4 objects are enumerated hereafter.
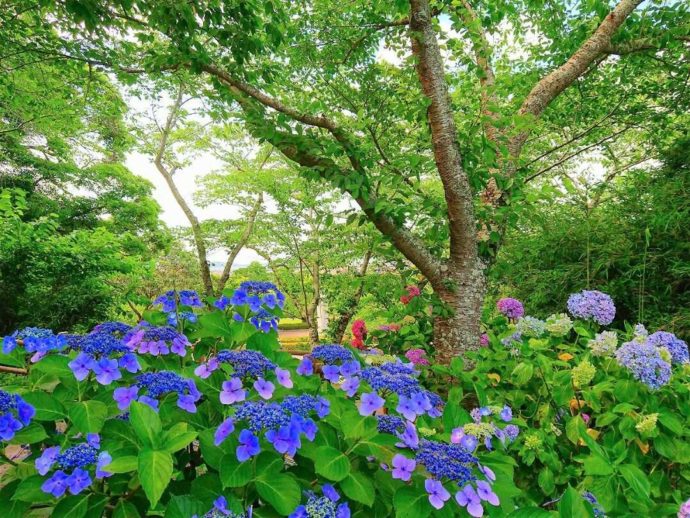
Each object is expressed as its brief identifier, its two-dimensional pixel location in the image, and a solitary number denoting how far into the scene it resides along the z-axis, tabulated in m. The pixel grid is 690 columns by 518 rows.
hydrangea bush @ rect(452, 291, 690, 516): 1.05
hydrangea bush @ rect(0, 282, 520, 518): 0.67
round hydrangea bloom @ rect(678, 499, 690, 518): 1.00
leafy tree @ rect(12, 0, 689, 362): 2.11
